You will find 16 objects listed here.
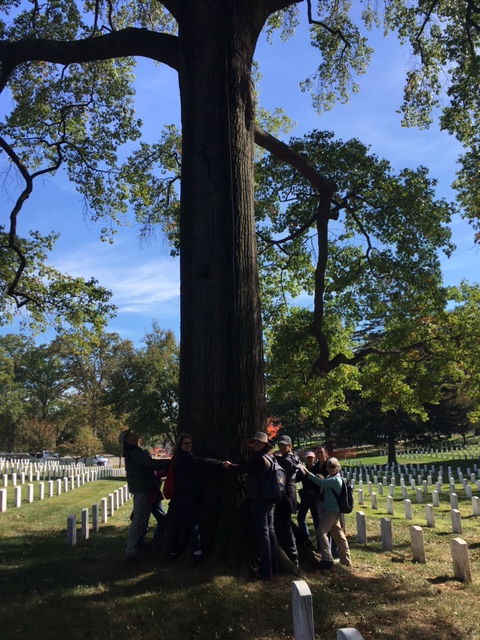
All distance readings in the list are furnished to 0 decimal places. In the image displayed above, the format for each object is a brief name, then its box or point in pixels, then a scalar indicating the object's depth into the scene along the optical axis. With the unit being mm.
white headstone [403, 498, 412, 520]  13414
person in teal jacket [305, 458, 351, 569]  6789
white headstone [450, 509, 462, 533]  10339
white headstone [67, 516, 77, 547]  8266
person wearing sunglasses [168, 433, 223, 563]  5965
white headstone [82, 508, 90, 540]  9062
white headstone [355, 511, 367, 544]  8940
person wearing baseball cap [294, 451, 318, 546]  7645
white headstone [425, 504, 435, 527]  11969
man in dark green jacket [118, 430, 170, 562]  6840
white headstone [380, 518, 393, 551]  8391
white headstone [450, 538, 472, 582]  6457
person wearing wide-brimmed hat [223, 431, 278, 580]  5715
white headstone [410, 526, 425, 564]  7430
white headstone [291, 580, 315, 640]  2842
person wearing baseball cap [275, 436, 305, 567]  6328
